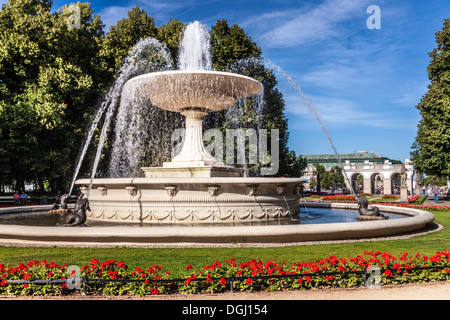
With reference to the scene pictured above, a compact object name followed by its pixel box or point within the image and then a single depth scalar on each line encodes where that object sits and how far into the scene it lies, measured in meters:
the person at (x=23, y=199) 22.70
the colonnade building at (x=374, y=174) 63.12
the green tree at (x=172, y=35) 29.25
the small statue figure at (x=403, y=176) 26.94
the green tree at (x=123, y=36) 28.67
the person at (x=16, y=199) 22.28
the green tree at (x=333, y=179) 76.50
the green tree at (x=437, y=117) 26.86
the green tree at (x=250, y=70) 28.55
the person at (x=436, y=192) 27.56
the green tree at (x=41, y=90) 23.44
